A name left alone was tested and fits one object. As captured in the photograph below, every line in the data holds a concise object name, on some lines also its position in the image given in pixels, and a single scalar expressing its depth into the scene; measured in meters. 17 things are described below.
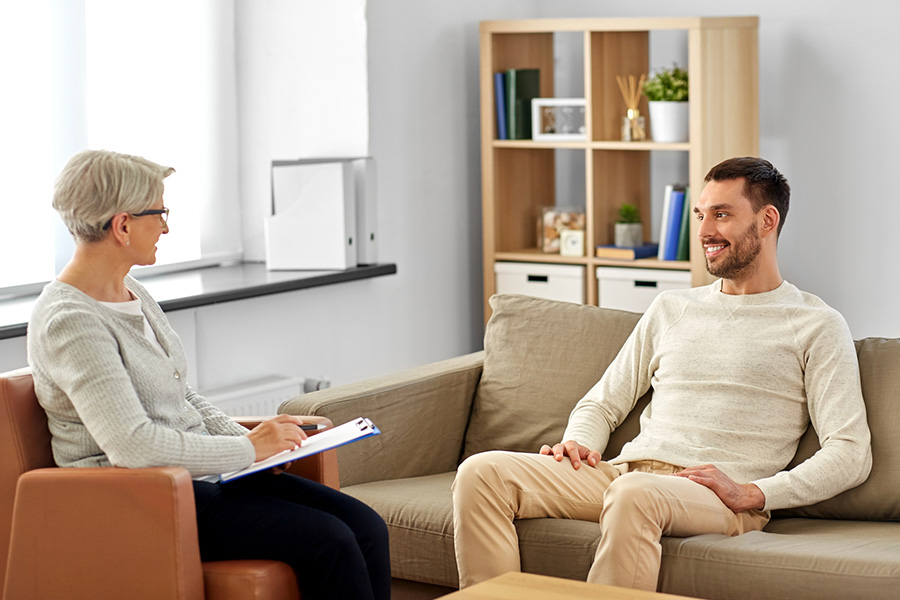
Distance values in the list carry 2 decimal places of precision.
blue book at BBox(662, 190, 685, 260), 7.35
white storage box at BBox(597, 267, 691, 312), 7.37
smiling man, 3.99
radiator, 6.27
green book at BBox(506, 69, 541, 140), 7.70
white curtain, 6.11
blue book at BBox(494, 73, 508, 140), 7.72
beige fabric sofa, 3.82
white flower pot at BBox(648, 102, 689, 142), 7.25
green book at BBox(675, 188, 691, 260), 7.34
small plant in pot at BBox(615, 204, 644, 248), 7.63
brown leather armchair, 3.52
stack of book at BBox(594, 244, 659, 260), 7.51
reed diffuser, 7.52
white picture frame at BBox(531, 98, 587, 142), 7.65
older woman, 3.53
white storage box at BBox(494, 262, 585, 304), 7.68
